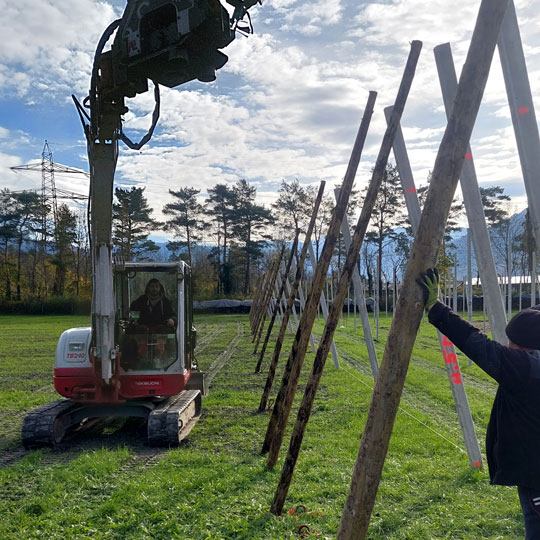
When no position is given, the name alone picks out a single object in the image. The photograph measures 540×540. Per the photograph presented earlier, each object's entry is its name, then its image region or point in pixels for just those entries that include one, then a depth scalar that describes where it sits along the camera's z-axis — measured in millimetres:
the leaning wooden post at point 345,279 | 4109
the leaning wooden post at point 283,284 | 10580
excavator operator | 7586
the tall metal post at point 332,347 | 11926
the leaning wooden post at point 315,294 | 4785
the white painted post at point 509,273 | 13525
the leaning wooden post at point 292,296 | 6896
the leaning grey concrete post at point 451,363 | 4926
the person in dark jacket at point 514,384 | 2389
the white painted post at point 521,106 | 3139
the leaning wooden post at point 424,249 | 2438
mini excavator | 5258
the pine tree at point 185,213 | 49719
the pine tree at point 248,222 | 49906
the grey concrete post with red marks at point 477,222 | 4074
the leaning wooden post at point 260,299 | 24909
